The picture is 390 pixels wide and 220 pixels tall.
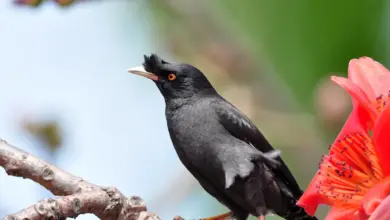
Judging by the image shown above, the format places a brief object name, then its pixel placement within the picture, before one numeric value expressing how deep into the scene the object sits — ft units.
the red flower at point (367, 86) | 16.69
